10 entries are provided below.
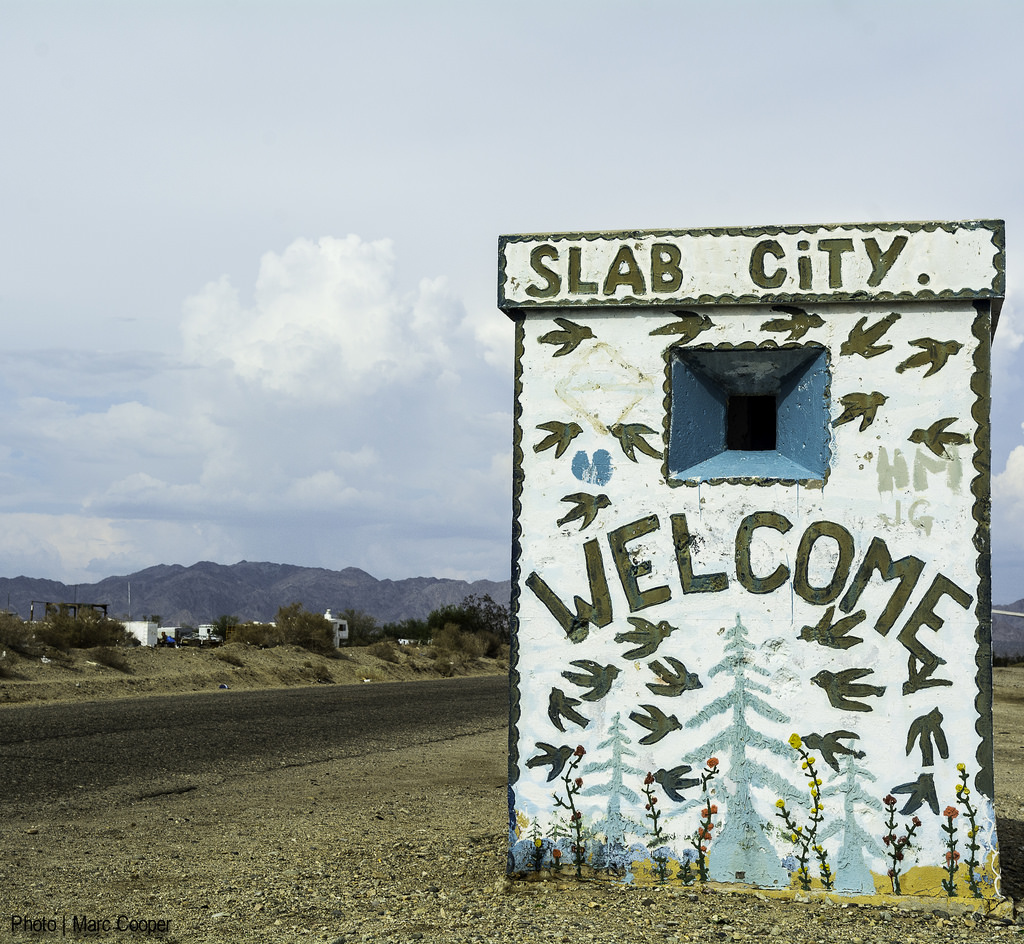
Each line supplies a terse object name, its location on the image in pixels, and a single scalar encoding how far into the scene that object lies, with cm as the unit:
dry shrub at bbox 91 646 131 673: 3142
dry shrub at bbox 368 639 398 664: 4288
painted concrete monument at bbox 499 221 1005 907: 583
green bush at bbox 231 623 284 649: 4269
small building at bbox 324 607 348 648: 6612
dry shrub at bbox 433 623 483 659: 4939
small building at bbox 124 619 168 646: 5506
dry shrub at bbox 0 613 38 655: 2961
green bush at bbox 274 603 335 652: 4244
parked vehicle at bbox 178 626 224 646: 5330
